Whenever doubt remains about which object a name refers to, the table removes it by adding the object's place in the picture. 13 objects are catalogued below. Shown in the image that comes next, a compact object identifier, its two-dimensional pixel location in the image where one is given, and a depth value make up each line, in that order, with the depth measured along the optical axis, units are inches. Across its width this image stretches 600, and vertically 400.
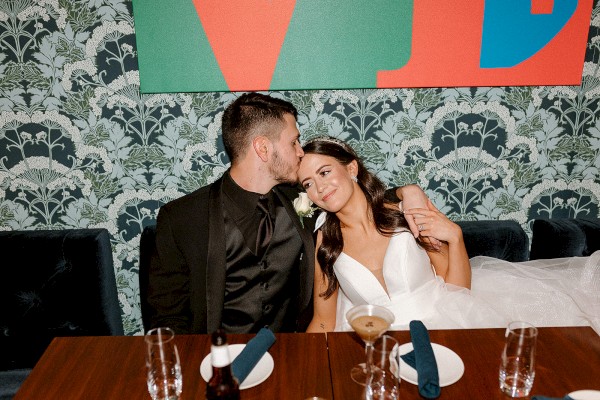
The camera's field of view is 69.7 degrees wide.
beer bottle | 47.6
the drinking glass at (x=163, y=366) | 51.4
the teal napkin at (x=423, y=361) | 52.8
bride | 90.7
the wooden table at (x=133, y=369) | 56.1
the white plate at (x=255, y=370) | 56.8
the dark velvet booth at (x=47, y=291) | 104.4
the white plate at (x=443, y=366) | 56.9
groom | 93.0
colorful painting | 105.6
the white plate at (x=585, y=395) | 52.4
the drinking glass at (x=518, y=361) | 52.2
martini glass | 57.1
